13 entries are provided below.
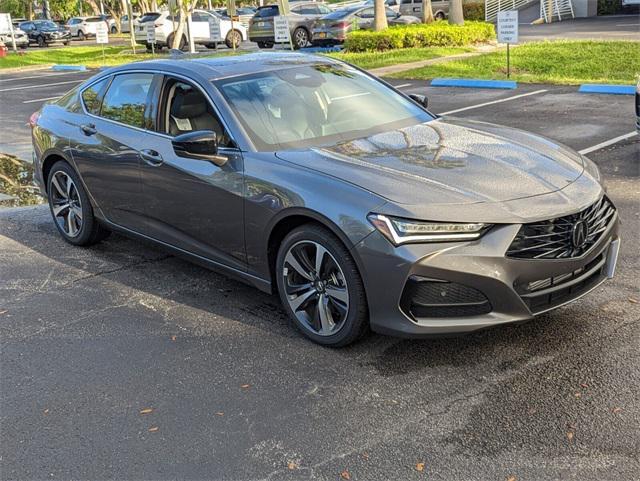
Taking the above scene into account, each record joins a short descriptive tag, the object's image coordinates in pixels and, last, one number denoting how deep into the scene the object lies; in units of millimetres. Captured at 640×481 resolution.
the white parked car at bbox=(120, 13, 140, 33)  44038
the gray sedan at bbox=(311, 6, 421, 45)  26000
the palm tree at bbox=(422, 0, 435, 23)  25828
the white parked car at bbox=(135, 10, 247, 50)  31750
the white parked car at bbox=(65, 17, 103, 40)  51562
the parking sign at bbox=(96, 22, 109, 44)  26625
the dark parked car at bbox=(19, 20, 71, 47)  47188
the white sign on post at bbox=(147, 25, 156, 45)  29469
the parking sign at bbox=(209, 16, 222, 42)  23734
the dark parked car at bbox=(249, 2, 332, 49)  27562
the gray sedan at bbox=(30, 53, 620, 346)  3633
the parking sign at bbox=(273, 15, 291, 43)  18969
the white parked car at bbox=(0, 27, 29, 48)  43469
